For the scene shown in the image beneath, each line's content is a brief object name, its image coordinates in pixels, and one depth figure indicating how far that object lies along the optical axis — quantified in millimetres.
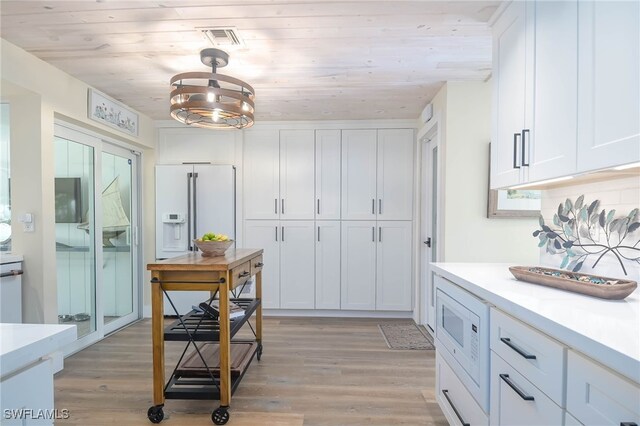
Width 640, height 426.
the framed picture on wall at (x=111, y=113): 3072
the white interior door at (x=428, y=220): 3609
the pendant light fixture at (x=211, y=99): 2068
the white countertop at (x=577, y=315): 778
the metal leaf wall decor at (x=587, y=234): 1441
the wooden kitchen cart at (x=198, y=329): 2002
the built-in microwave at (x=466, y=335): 1426
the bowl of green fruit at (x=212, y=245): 2332
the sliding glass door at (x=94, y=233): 3051
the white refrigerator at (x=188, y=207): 3984
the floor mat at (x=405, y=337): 3272
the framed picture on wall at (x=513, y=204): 2779
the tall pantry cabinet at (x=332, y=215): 4098
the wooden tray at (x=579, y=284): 1195
